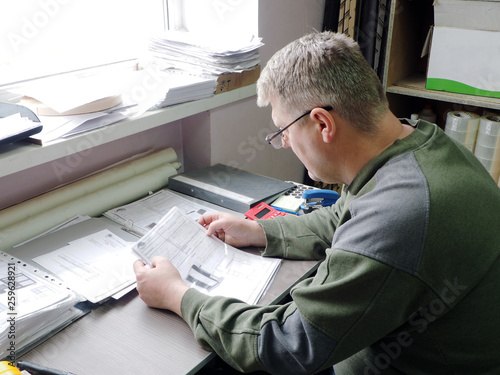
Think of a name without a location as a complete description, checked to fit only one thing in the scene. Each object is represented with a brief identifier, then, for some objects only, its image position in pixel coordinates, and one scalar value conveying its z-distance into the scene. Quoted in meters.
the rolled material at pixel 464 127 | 1.95
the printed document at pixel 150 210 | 1.40
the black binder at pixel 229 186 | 1.49
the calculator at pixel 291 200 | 1.48
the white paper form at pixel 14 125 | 1.14
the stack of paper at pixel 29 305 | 0.92
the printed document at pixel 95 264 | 1.09
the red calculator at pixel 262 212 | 1.42
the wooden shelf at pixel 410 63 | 1.91
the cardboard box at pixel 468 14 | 1.73
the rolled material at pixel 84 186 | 1.33
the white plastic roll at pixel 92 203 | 1.28
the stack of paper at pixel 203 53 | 1.62
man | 0.81
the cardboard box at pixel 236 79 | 1.66
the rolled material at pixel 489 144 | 1.91
